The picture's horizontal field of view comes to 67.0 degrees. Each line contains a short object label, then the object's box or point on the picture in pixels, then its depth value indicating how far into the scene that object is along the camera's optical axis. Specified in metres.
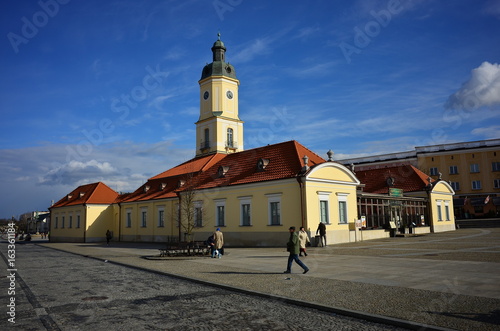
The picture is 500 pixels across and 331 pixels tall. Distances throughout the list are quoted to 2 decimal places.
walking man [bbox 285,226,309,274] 13.41
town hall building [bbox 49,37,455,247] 25.97
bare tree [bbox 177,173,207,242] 30.70
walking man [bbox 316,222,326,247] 23.83
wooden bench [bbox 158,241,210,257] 21.62
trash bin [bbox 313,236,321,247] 24.26
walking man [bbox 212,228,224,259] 20.12
